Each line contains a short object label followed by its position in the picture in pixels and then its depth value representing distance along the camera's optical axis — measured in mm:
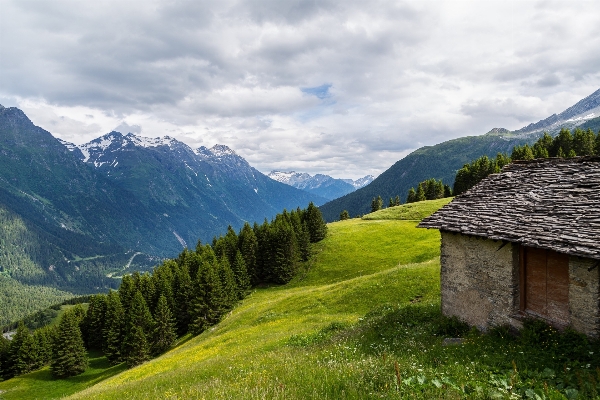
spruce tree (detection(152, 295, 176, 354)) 59406
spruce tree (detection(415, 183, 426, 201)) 122850
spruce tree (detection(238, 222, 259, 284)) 73375
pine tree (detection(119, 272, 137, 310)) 69562
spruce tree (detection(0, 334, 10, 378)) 73312
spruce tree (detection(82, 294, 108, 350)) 76938
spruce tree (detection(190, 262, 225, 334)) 59094
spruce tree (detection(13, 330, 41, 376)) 71500
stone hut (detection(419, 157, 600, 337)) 12328
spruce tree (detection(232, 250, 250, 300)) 68312
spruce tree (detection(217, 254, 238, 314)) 61812
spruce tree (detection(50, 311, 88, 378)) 60969
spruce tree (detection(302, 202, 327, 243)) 79875
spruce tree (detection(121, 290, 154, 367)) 57031
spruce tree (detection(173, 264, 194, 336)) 64975
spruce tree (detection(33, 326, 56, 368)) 74975
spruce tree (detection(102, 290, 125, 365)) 63250
